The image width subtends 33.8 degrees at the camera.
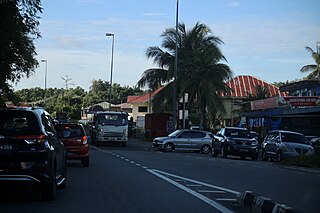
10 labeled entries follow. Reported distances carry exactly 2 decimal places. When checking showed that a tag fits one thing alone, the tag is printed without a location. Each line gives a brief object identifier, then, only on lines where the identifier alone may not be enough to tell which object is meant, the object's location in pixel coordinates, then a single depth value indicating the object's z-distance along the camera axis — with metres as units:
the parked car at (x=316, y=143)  26.30
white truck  40.56
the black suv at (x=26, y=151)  10.24
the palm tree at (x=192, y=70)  45.73
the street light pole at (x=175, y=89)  42.06
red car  19.95
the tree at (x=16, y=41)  15.67
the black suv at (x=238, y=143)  30.09
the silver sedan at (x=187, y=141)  35.75
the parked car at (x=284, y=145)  27.41
